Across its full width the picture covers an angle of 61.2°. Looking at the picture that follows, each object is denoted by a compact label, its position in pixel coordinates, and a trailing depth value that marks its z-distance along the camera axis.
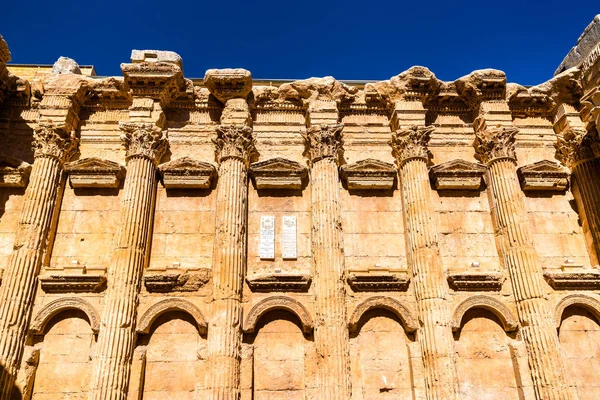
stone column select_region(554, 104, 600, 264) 12.88
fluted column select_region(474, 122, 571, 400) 11.05
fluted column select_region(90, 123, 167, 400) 10.57
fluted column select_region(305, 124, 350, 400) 10.80
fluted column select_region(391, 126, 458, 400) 10.91
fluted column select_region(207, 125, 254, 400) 10.73
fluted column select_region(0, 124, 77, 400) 10.94
